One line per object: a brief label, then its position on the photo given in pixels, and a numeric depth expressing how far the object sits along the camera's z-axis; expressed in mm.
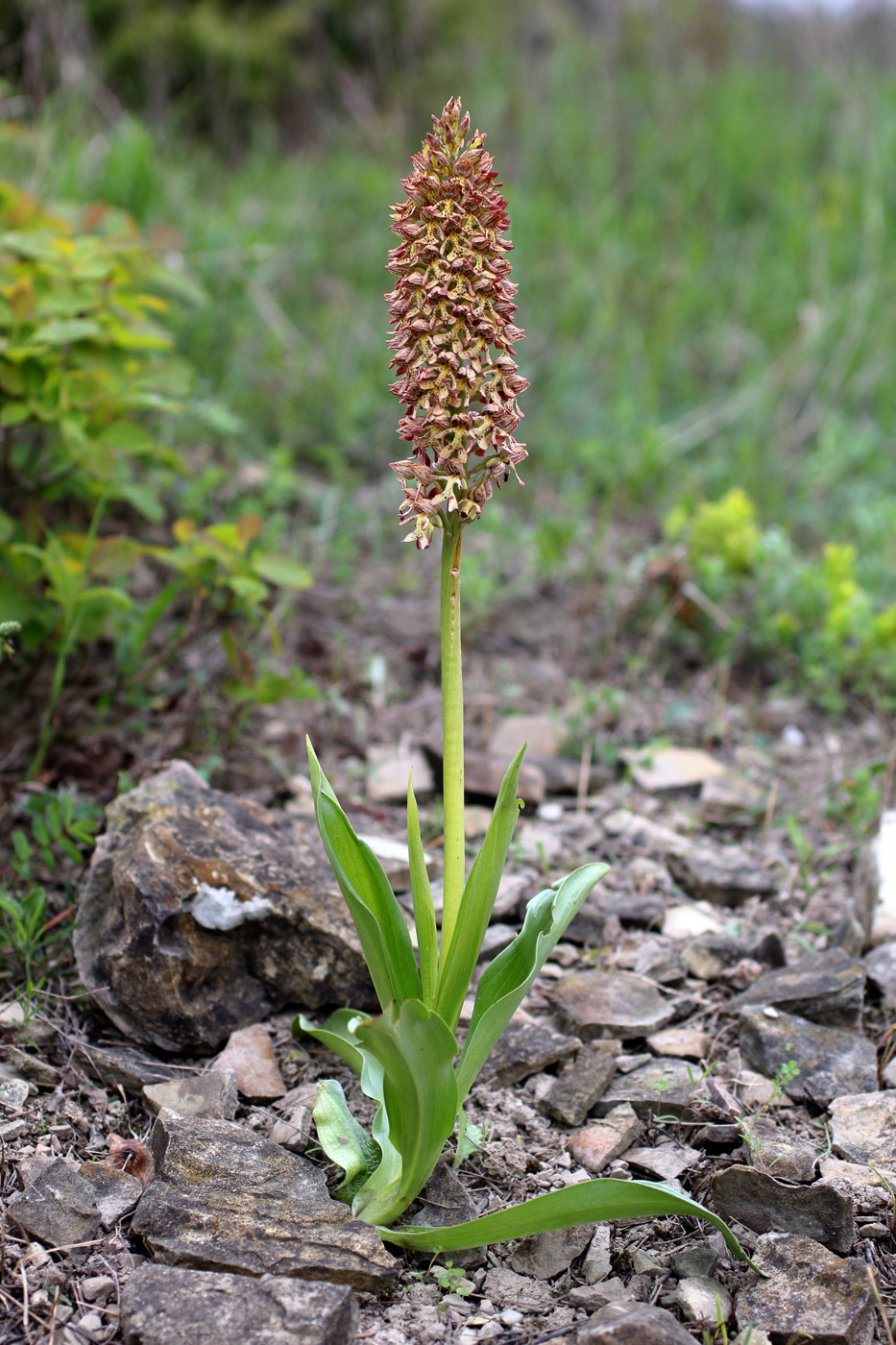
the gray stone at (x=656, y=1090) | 863
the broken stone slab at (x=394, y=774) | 1090
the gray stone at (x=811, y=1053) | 875
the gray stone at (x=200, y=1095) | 850
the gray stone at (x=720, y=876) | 1015
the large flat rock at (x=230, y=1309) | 745
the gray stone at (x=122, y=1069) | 868
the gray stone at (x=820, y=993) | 907
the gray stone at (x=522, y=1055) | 884
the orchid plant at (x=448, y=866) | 770
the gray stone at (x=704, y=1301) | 778
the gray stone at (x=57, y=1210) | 790
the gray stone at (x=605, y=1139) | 844
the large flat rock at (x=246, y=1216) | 775
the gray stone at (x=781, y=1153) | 822
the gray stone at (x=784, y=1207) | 802
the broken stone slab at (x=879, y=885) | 953
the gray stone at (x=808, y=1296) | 765
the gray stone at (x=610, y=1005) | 904
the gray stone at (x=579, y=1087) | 864
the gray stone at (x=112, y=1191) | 803
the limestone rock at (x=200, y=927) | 886
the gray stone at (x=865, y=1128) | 839
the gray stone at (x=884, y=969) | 924
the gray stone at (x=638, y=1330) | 748
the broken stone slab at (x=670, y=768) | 1125
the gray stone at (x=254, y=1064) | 868
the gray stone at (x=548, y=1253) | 802
